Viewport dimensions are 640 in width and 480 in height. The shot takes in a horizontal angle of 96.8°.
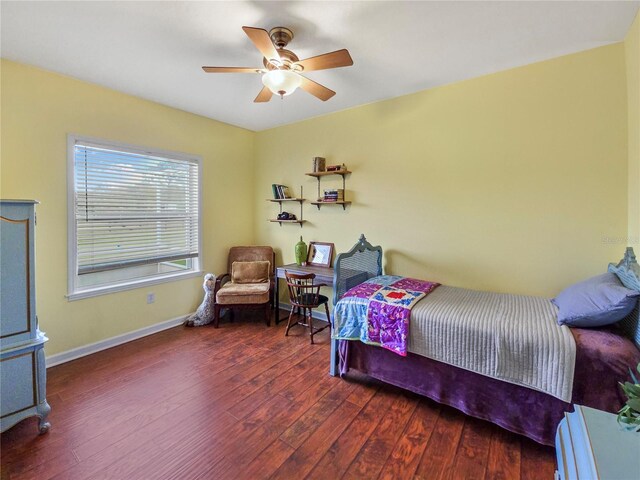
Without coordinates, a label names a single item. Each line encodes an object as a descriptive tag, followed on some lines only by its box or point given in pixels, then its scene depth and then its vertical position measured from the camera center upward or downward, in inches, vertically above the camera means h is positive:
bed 57.9 -36.1
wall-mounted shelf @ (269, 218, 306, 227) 149.4 +6.7
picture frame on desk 139.9 -10.3
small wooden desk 121.0 -17.3
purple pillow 61.2 -15.7
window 106.3 +7.1
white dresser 30.0 -24.6
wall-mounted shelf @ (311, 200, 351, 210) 131.5 +14.6
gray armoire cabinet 65.1 -22.0
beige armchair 130.6 -25.0
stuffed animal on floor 134.7 -36.6
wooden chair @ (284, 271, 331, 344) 118.3 -27.6
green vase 141.1 -9.2
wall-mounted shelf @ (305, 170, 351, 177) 130.9 +28.8
